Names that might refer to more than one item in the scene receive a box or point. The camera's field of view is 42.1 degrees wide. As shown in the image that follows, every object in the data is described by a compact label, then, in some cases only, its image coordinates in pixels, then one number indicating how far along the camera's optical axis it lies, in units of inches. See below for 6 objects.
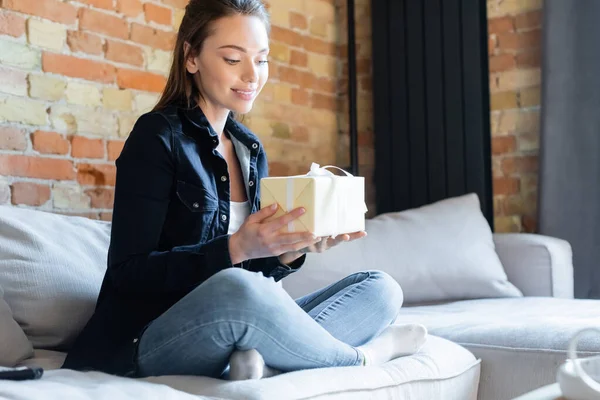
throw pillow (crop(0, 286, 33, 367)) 61.1
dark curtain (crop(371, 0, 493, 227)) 121.3
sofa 53.4
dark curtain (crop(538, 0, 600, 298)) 108.8
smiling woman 53.4
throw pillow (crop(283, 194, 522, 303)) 94.7
